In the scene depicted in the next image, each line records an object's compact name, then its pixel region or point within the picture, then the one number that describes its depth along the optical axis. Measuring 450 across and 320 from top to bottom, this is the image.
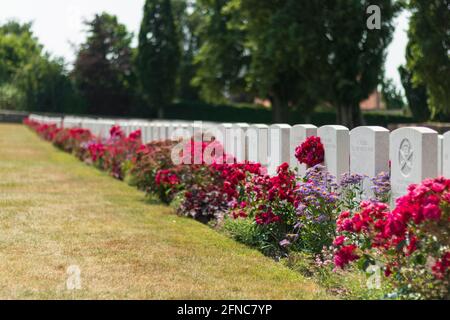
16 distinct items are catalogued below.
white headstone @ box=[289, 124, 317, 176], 8.99
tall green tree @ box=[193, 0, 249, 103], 44.44
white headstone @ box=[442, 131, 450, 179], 6.32
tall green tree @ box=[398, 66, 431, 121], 47.44
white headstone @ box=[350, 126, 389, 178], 7.29
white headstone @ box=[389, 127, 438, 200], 6.49
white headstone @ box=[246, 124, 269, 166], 10.58
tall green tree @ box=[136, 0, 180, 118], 58.53
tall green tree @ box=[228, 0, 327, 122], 32.97
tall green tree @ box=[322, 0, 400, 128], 32.91
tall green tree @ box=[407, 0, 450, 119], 26.47
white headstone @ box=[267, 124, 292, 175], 9.73
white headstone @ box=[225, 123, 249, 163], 11.56
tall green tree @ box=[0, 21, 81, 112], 61.53
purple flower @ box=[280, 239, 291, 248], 7.45
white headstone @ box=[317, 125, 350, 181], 8.05
